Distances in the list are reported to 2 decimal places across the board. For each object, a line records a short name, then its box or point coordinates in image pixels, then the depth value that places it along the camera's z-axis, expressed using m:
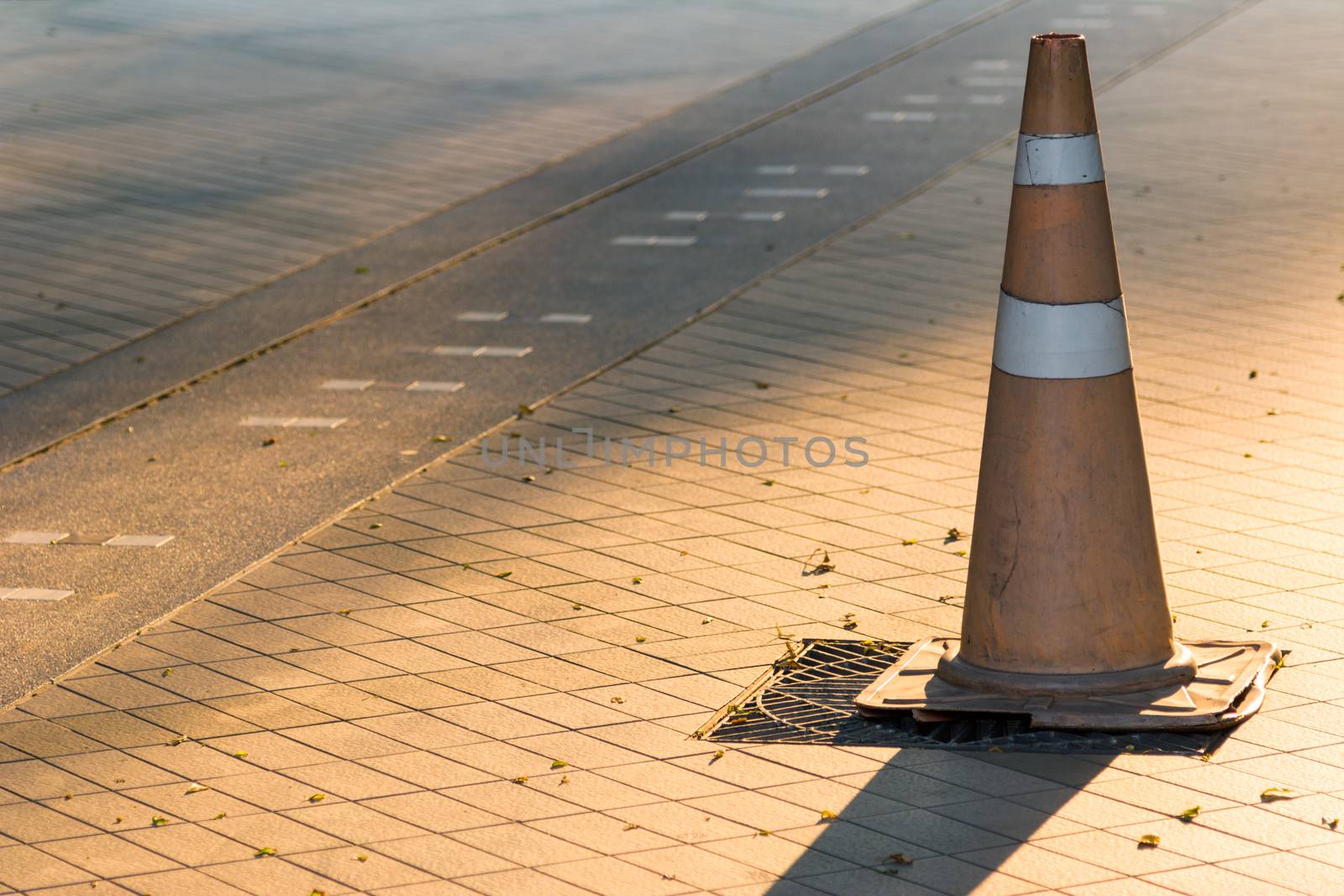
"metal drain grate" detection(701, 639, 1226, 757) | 8.37
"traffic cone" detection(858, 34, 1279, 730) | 8.33
